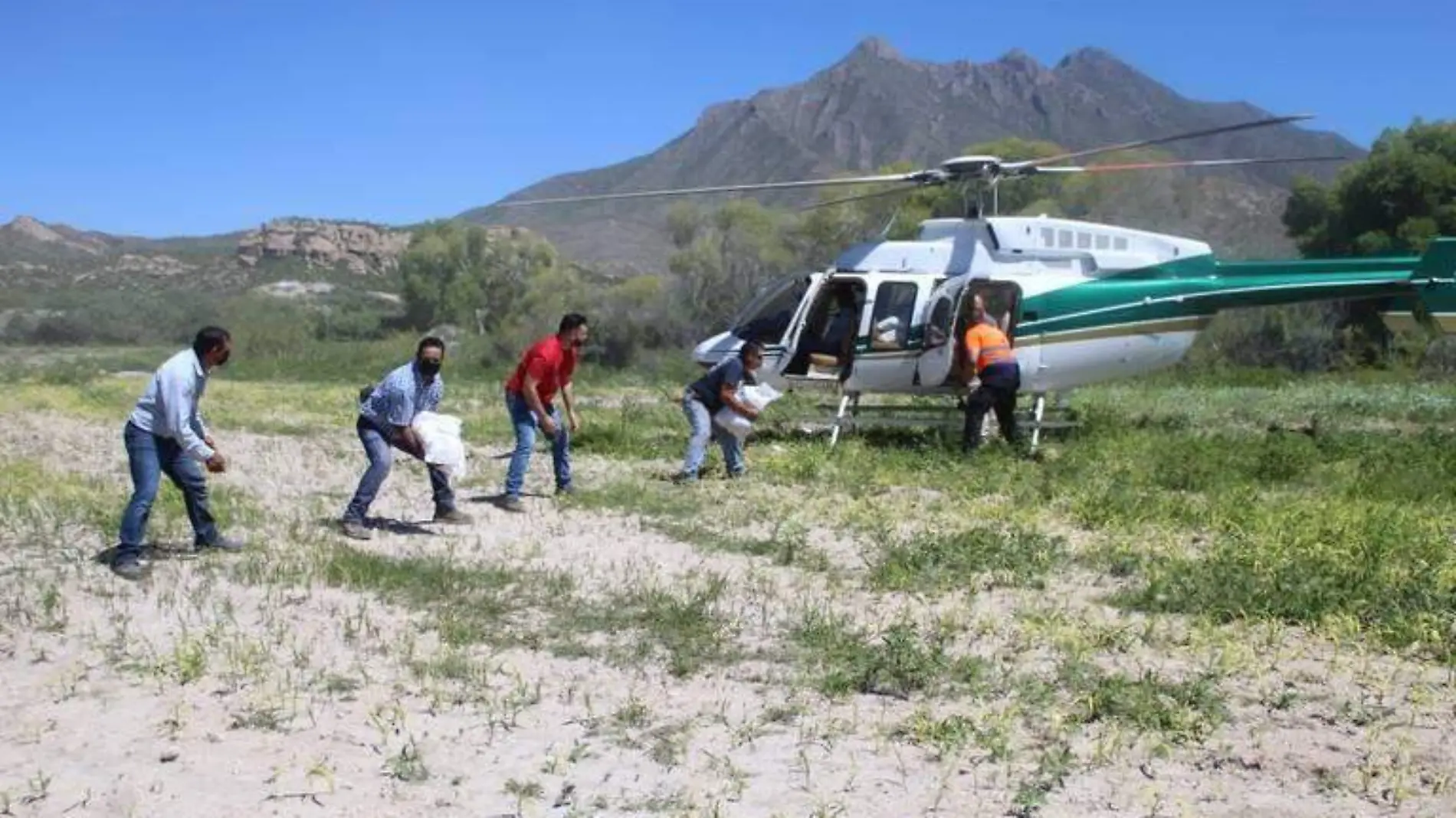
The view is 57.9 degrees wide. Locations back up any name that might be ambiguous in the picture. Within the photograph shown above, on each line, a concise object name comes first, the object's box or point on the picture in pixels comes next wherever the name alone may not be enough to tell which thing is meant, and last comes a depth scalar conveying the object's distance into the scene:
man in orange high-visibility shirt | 13.02
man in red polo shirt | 10.38
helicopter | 13.93
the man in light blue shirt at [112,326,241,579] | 7.82
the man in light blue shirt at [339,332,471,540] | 9.16
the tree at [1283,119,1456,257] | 29.91
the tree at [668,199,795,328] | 32.12
